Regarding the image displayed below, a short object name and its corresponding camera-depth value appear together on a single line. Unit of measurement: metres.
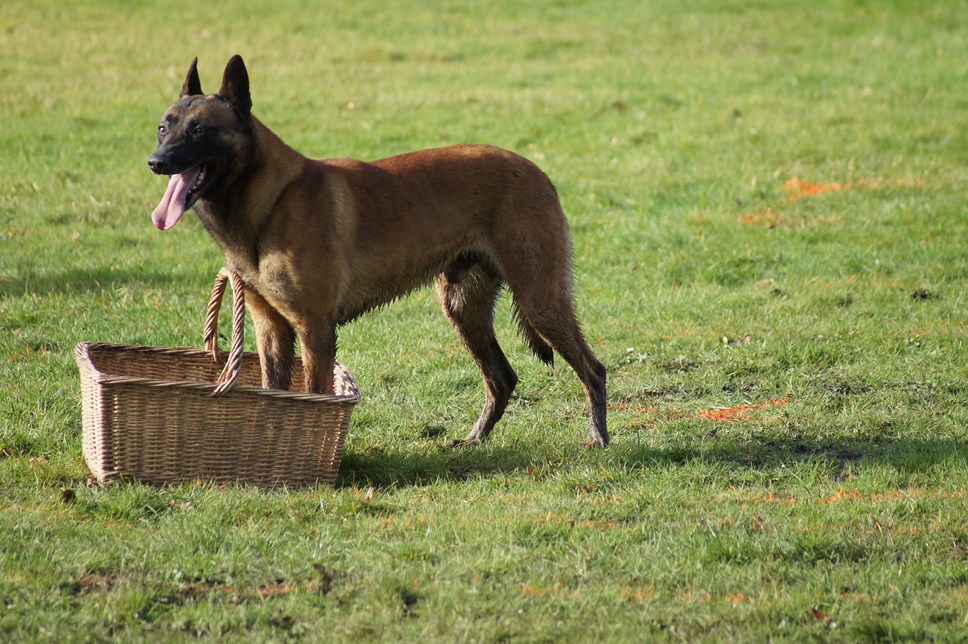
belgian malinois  11.23
